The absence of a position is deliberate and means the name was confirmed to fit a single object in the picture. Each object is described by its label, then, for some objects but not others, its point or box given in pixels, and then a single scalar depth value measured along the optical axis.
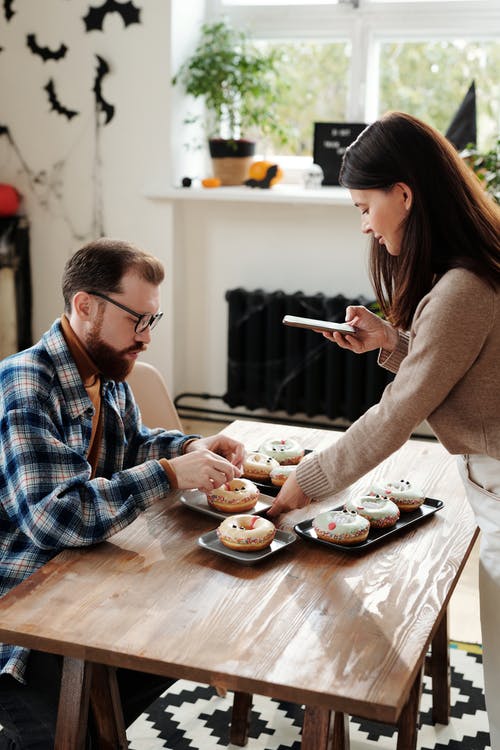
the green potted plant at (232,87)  3.92
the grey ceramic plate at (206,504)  1.67
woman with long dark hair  1.47
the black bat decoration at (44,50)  4.10
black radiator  3.92
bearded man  1.48
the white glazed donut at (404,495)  1.68
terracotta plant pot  4.05
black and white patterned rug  2.03
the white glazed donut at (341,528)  1.53
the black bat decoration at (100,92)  4.05
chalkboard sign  3.95
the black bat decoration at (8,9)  4.11
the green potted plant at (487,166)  3.14
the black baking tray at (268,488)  1.80
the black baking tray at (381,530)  1.54
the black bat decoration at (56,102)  4.15
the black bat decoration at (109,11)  3.95
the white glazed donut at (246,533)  1.50
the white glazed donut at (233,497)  1.67
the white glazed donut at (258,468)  1.84
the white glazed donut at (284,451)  1.90
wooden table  1.18
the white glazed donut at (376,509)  1.60
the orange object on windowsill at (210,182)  4.04
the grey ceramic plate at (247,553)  1.48
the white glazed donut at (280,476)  1.80
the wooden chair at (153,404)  2.25
